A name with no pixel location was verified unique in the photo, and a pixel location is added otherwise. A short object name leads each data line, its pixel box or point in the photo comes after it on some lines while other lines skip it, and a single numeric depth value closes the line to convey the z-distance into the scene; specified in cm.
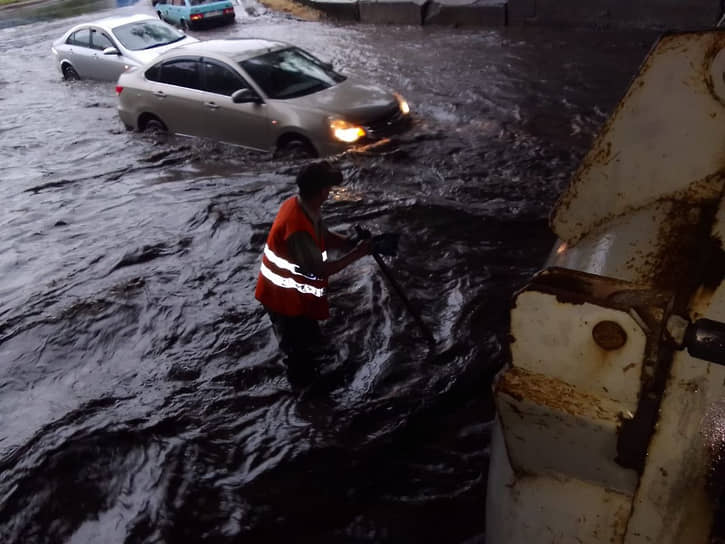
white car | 1234
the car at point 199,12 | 2038
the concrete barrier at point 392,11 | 1717
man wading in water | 364
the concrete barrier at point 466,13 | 1582
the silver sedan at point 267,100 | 766
